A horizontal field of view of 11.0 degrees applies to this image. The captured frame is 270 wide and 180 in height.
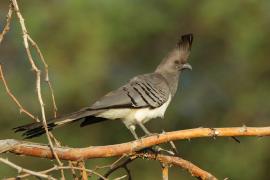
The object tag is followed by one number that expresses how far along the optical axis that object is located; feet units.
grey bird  30.99
